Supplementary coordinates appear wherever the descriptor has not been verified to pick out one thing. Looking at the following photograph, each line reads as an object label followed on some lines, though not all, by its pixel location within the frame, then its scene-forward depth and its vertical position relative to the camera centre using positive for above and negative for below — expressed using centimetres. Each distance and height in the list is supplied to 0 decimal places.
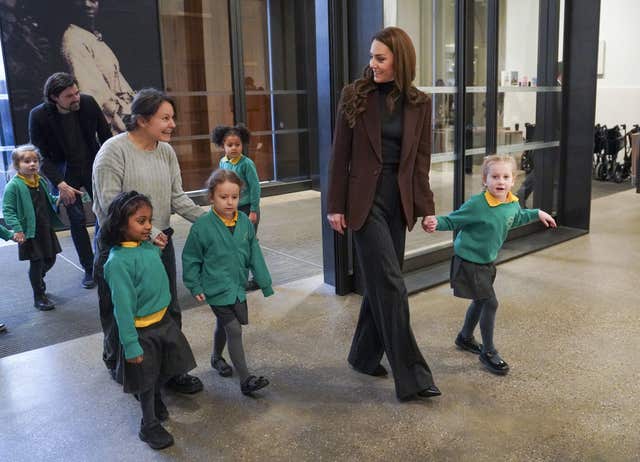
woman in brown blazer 263 -28
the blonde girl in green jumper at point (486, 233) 296 -57
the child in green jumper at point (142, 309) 229 -70
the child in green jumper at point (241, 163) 403 -28
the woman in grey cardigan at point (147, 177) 259 -23
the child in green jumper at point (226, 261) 270 -61
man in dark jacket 407 -7
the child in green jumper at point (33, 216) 395 -58
